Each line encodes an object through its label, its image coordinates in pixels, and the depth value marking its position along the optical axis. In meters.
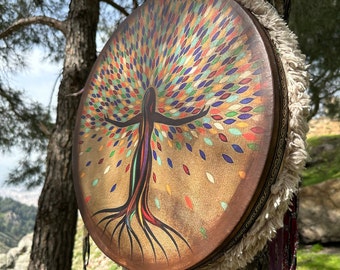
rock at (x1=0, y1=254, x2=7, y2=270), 7.19
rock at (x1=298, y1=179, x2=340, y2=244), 3.49
